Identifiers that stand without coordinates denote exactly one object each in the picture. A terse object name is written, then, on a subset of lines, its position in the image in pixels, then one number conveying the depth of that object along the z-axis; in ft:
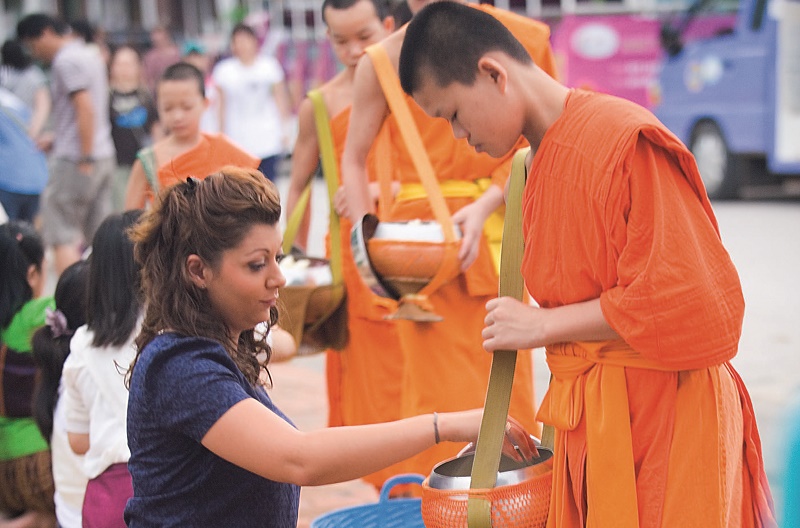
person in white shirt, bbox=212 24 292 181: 32.96
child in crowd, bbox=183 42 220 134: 37.54
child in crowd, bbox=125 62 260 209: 15.53
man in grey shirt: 26.14
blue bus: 39.06
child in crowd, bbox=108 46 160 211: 30.37
